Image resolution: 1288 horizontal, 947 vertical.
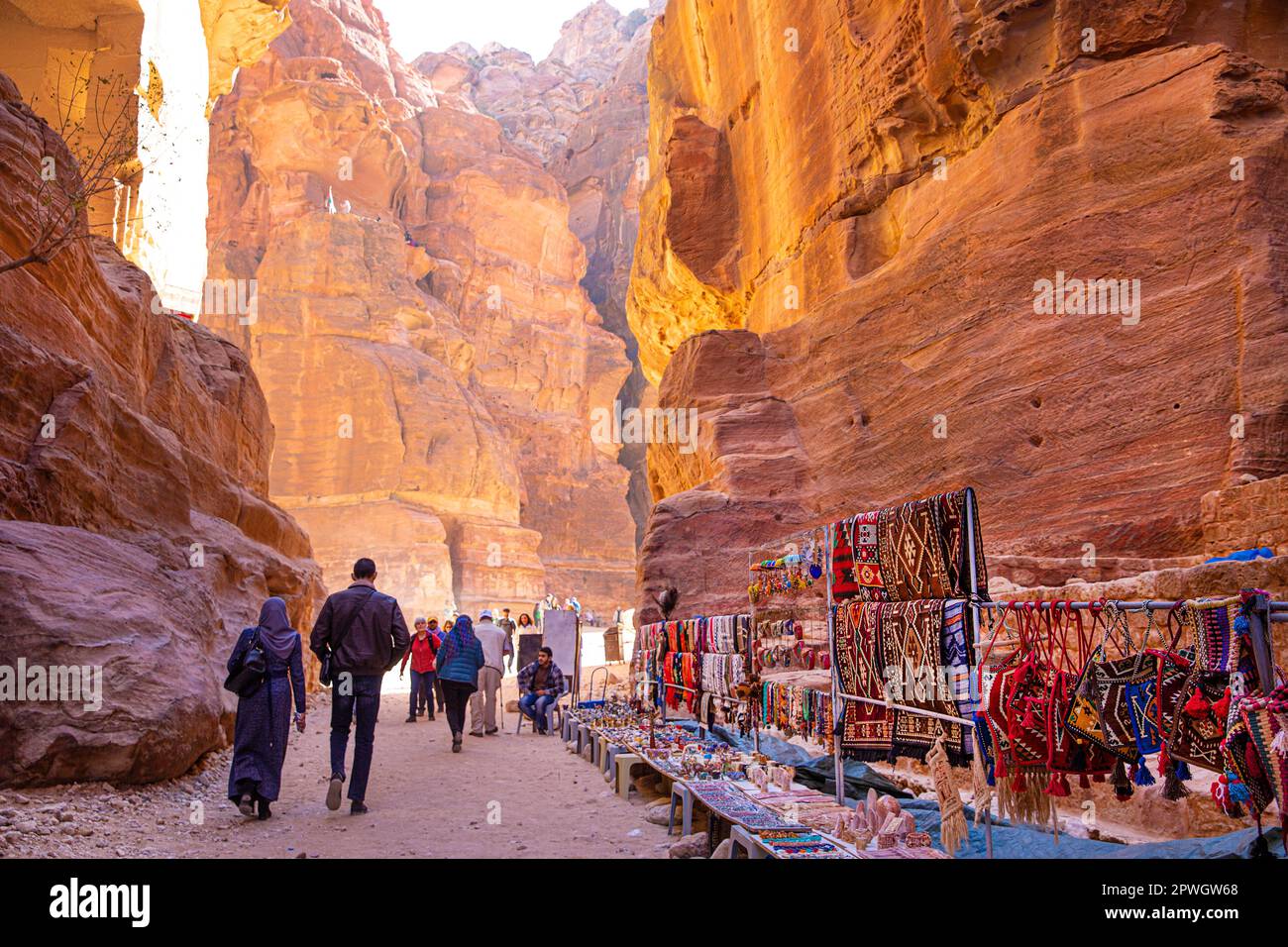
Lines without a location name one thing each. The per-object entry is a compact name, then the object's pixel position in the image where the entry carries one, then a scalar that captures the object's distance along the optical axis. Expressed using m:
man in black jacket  7.19
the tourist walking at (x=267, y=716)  6.82
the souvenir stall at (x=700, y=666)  7.90
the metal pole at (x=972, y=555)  4.55
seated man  14.37
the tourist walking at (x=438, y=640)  15.22
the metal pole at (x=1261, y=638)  3.31
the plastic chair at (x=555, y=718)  14.60
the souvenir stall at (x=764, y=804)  4.43
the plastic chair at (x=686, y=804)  6.33
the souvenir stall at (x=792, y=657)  6.66
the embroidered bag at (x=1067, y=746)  4.27
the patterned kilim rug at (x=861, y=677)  5.52
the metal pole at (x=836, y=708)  5.70
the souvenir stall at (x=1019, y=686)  3.39
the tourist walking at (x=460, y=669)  11.25
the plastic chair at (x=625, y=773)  8.33
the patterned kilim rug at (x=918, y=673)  4.75
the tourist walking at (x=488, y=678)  13.15
